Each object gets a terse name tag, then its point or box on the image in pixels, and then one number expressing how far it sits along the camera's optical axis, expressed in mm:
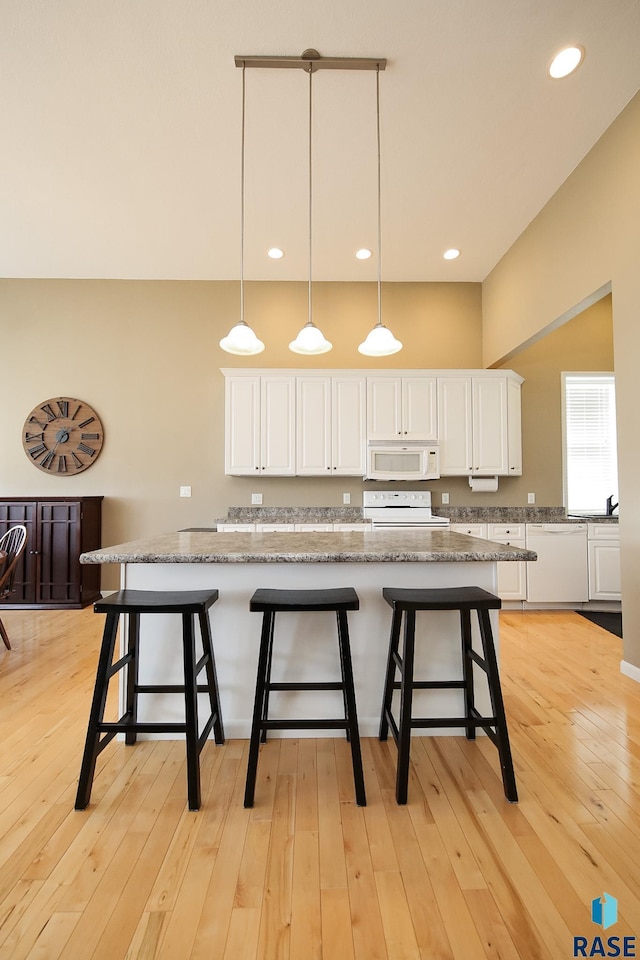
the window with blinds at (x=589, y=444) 4871
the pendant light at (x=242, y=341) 2533
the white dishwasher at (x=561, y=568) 4293
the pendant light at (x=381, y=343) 2580
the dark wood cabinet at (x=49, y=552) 4355
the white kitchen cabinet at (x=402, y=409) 4555
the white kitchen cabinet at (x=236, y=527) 4312
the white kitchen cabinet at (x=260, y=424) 4508
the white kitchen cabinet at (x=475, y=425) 4574
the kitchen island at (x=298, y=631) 2098
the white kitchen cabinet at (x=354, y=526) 4426
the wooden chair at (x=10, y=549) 3285
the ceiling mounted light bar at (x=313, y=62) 2383
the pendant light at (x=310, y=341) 2570
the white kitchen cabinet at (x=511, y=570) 4316
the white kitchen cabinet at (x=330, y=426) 4531
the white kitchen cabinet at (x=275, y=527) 4371
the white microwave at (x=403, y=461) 4512
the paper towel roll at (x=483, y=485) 4750
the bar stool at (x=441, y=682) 1662
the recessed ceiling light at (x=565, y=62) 2336
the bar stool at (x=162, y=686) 1631
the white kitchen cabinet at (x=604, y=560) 4262
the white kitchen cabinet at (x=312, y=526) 4375
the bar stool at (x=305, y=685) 1640
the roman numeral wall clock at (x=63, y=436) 4812
